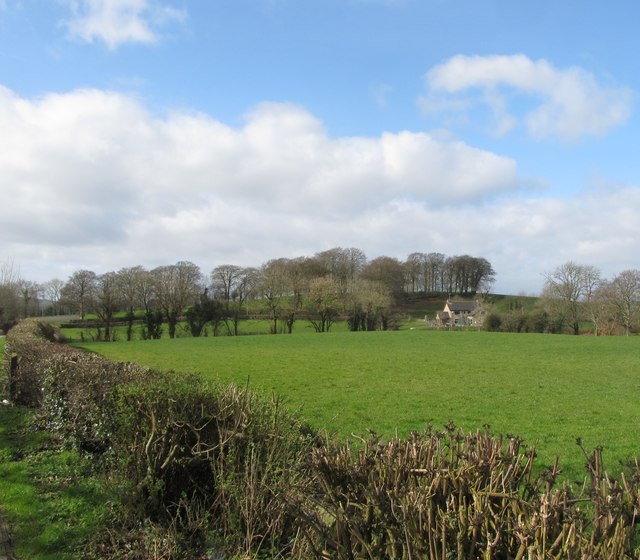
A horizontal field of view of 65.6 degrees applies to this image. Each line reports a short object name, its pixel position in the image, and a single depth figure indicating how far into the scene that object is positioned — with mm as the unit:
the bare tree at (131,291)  58625
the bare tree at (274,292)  64000
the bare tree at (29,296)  60688
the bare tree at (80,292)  57375
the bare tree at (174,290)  59781
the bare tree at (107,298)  56719
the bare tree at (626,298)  59875
